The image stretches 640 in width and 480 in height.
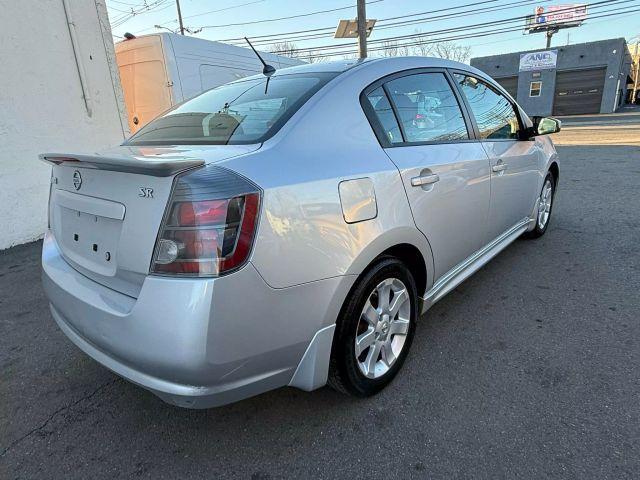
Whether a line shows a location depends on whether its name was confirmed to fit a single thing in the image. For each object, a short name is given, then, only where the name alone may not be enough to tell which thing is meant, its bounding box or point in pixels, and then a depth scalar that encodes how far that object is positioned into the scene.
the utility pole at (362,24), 13.78
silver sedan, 1.43
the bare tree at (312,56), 29.89
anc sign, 31.00
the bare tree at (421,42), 30.17
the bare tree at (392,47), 32.17
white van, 6.95
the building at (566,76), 30.06
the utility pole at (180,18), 31.95
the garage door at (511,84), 33.31
